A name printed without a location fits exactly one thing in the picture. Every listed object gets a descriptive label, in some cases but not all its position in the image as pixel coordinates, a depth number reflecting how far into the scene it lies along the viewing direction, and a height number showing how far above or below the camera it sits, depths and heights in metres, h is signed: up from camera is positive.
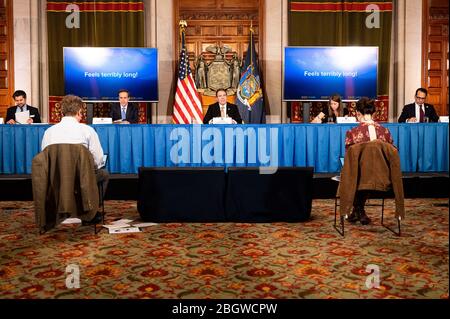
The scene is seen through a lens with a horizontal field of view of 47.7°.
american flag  8.67 +0.43
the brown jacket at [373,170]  4.30 -0.36
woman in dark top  7.38 +0.25
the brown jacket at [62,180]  4.19 -0.43
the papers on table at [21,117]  7.11 +0.16
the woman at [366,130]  4.61 -0.02
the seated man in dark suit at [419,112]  7.68 +0.24
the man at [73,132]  4.39 -0.03
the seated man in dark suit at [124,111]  7.79 +0.26
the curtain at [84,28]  9.06 +1.79
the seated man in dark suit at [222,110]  7.61 +0.27
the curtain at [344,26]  9.24 +1.86
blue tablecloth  6.55 -0.23
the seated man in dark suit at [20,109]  7.48 +0.29
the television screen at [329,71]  8.85 +0.99
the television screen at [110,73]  8.73 +0.95
